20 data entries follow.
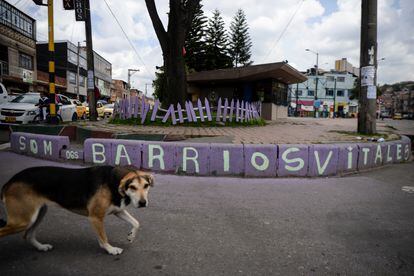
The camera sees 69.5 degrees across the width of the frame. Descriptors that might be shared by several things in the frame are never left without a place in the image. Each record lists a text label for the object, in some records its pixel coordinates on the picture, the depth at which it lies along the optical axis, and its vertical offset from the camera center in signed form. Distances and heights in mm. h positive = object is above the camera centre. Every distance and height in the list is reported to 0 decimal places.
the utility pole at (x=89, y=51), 15562 +3385
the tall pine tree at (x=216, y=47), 43969 +10606
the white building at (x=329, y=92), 66438 +5588
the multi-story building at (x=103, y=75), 63938 +9235
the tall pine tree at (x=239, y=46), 52431 +12458
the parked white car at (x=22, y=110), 13086 +179
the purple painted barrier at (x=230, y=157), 6363 -909
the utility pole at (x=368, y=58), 9797 +1949
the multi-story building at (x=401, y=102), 107788 +6695
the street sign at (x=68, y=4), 14578 +5364
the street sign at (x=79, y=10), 15161 +5316
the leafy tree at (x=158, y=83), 39425 +4531
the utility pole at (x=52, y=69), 12617 +1899
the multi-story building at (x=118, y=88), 83700 +8297
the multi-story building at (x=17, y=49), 29641 +6937
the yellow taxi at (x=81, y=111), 20984 +257
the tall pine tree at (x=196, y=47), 43031 +10020
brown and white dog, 2703 -733
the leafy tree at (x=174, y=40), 13789 +3493
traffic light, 12589 +4727
